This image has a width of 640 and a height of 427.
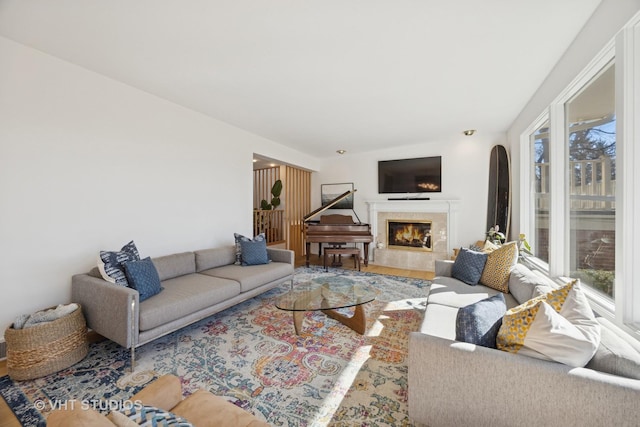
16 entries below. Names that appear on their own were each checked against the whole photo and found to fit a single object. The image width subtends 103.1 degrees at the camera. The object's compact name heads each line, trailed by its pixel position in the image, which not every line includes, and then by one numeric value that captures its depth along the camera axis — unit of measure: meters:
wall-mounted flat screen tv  5.11
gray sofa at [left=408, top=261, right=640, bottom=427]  0.97
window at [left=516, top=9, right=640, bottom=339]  1.40
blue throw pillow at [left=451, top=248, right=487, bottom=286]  2.66
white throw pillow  1.07
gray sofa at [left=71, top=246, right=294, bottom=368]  1.92
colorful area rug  1.55
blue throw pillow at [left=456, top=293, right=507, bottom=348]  1.27
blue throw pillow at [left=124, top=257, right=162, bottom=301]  2.18
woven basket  1.77
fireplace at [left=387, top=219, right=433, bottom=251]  5.20
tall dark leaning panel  4.18
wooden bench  5.03
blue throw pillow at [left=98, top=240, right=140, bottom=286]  2.14
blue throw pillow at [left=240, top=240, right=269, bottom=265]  3.44
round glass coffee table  2.38
